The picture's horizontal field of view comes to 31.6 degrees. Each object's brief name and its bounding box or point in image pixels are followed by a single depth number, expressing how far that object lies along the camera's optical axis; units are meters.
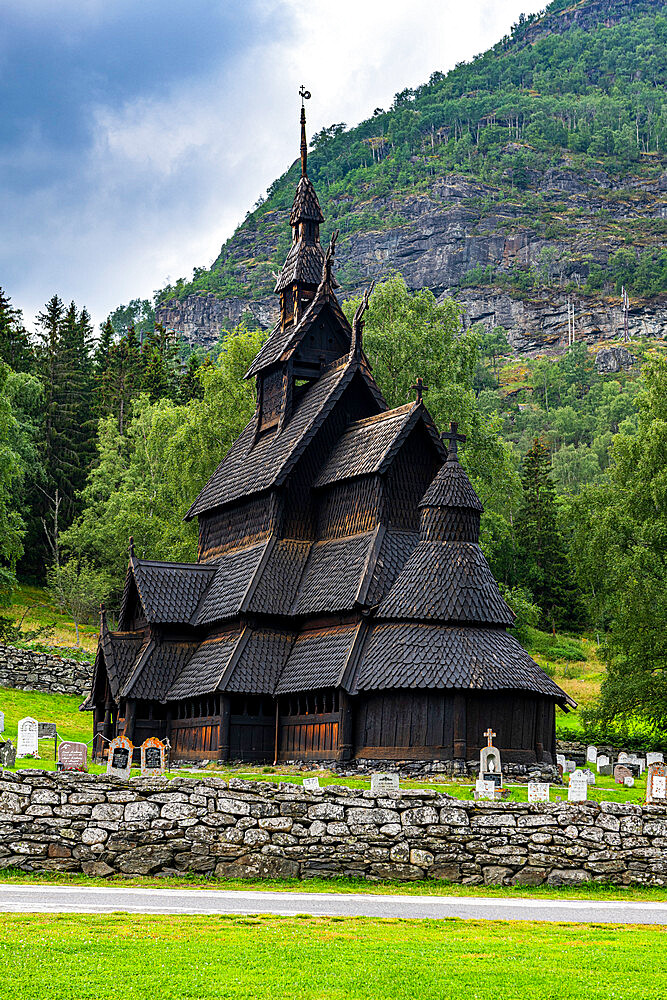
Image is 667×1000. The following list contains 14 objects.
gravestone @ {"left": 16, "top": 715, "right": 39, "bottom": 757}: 28.33
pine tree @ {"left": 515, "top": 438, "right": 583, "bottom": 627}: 82.69
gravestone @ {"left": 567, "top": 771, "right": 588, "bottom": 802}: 21.38
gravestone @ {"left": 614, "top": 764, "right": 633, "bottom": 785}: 31.27
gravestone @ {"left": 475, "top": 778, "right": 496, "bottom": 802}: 23.06
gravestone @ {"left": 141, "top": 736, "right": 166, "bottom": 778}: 31.28
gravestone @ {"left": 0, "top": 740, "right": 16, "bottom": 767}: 22.61
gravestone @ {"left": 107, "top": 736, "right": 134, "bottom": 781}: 19.93
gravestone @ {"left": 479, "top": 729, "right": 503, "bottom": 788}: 29.30
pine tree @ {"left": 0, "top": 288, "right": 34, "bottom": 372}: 78.00
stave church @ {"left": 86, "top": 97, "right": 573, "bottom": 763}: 31.16
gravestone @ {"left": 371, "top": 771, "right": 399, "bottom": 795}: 19.19
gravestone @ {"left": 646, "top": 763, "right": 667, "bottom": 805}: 21.04
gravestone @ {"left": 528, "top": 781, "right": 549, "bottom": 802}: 22.03
